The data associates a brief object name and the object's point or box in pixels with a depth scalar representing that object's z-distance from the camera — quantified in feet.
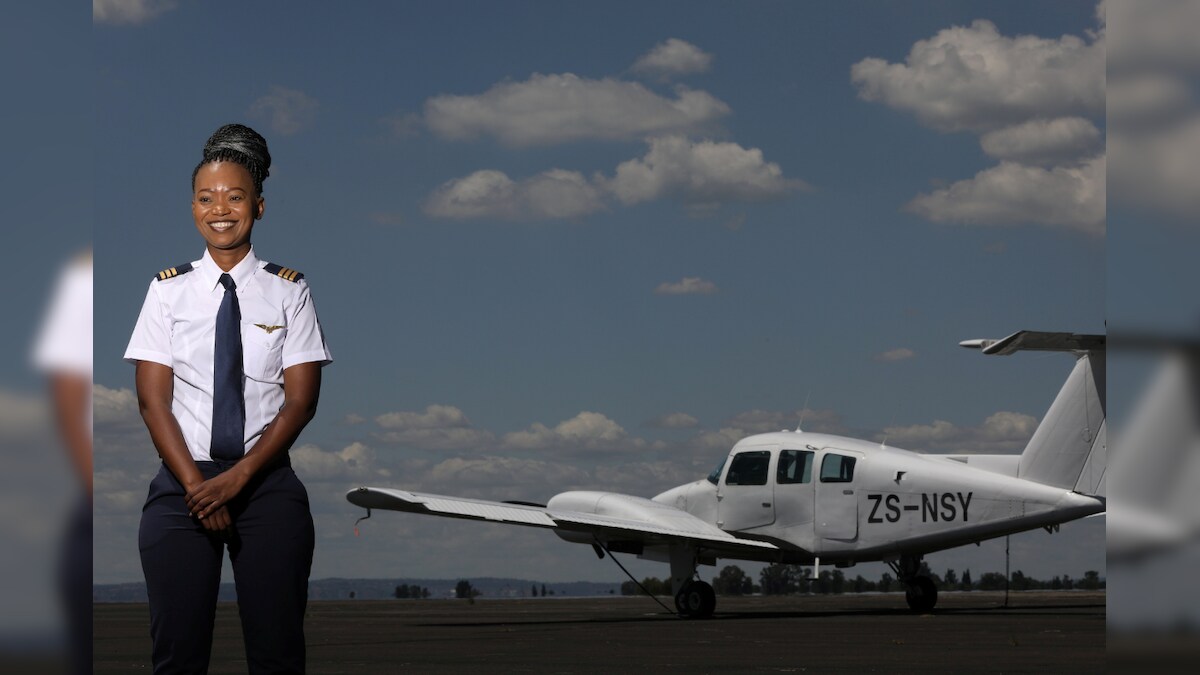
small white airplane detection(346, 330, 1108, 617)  62.69
